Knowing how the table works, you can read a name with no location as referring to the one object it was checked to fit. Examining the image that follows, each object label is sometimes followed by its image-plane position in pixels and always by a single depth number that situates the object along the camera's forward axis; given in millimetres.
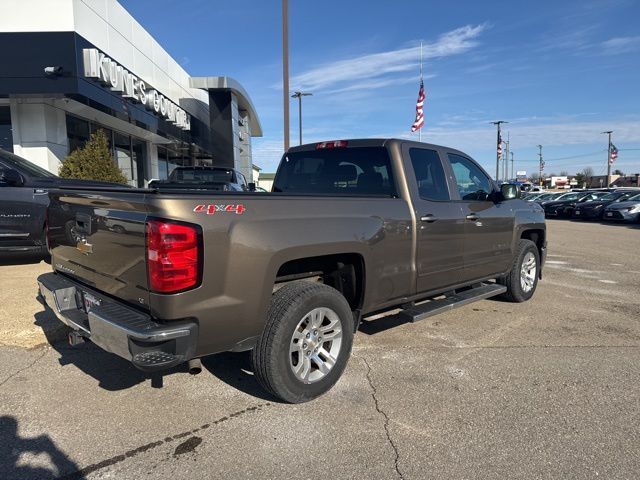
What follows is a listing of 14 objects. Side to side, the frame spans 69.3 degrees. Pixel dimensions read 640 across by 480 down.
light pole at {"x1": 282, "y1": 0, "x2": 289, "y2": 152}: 13344
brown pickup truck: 2662
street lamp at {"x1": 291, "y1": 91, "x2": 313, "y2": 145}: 34250
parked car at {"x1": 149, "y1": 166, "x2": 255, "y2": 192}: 11047
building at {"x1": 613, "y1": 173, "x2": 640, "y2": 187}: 90069
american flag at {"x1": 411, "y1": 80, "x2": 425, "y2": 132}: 19094
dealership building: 10656
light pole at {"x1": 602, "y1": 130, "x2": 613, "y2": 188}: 62631
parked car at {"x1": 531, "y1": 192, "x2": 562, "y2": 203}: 32247
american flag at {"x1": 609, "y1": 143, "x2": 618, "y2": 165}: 58062
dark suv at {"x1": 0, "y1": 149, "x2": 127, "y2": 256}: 7277
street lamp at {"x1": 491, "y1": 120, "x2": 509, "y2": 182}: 42406
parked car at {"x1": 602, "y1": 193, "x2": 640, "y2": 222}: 20969
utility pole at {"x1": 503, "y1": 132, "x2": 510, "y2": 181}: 76794
